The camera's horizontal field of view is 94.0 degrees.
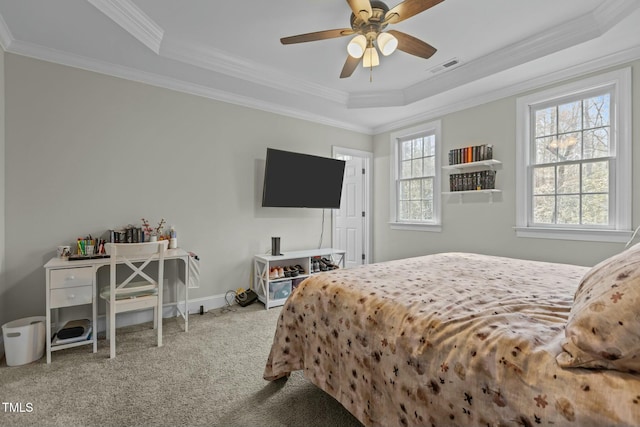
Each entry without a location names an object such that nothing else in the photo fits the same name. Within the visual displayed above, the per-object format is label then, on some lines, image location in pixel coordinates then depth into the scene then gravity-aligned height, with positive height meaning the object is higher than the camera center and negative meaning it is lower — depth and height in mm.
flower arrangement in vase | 3053 -170
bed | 806 -459
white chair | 2314 -638
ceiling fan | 1979 +1344
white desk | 2275 -576
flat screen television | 3738 +454
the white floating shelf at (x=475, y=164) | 3455 +627
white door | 5070 -20
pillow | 785 -307
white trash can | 2186 -969
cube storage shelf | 3593 -758
